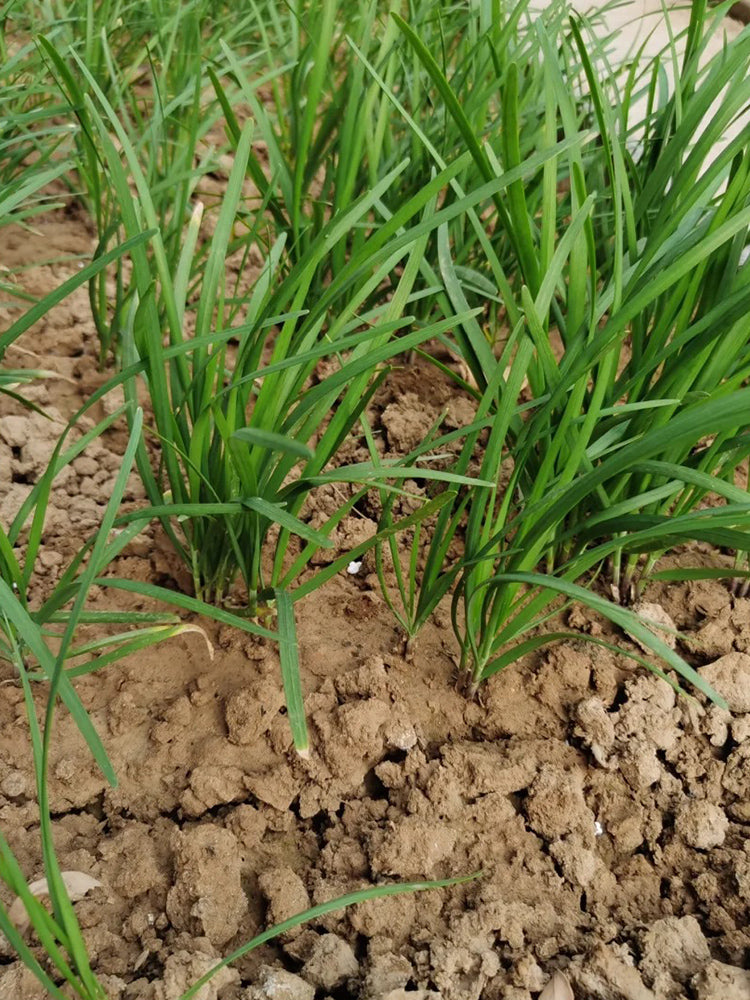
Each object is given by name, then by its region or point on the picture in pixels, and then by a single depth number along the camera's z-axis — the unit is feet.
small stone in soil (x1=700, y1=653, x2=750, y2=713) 1.14
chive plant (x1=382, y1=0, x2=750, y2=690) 0.94
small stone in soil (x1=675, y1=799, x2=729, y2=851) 1.03
